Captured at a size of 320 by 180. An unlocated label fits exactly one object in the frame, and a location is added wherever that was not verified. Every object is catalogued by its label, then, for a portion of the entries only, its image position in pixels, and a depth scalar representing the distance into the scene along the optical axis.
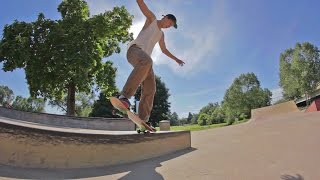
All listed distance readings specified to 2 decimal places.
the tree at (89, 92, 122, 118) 29.75
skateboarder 2.88
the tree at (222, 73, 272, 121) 42.58
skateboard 2.79
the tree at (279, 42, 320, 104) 33.04
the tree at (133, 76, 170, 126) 33.59
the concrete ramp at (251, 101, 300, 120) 15.29
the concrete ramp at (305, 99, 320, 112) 13.63
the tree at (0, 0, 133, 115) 12.67
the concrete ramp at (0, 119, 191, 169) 2.16
